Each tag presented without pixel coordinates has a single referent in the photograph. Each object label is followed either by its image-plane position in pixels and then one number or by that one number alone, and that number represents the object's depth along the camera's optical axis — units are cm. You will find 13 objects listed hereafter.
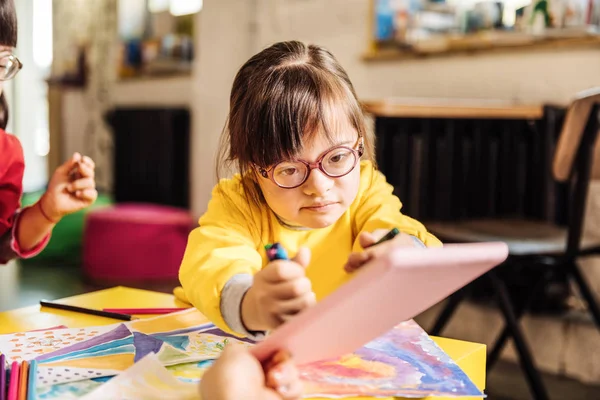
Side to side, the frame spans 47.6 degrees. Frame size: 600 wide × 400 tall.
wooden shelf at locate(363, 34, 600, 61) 200
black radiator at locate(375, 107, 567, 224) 189
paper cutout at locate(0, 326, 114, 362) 72
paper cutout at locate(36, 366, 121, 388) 63
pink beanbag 321
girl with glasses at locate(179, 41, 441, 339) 70
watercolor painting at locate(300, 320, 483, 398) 62
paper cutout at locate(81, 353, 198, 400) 59
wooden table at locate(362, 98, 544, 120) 172
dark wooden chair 149
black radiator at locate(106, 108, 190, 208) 393
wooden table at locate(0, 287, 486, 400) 77
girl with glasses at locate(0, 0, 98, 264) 92
